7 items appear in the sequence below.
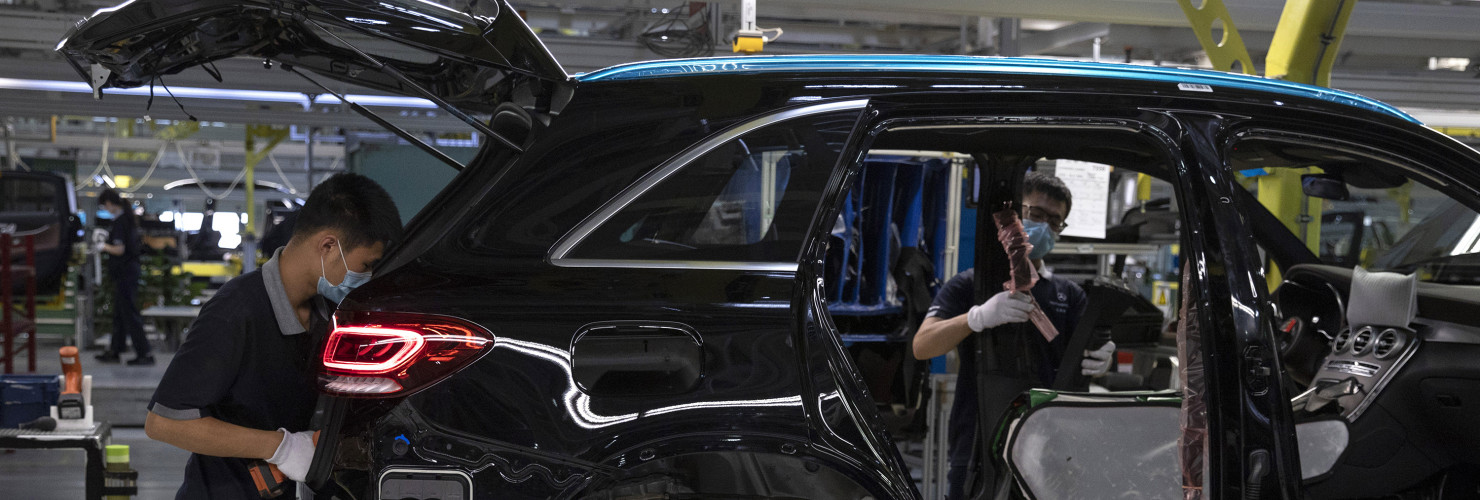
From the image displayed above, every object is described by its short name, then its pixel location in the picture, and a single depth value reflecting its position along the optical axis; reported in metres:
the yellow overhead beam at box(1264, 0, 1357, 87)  3.93
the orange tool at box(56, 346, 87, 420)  3.62
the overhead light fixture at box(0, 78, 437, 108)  6.23
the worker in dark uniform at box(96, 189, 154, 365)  8.88
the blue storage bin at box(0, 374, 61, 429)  3.85
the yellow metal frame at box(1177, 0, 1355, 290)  3.94
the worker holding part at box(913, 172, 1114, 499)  3.06
